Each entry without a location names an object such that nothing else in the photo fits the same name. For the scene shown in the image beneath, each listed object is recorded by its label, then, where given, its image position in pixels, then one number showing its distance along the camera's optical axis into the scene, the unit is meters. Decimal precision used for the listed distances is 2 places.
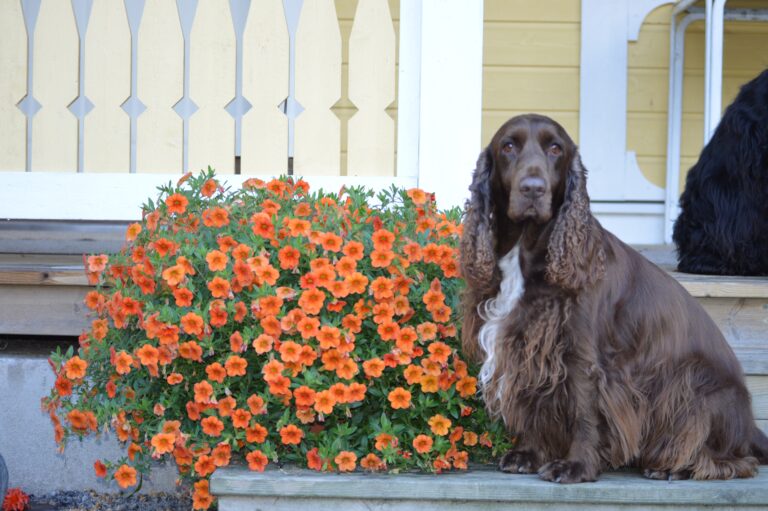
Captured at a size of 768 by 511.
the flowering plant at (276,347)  2.79
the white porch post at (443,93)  3.64
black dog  4.07
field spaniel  2.71
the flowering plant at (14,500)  3.41
